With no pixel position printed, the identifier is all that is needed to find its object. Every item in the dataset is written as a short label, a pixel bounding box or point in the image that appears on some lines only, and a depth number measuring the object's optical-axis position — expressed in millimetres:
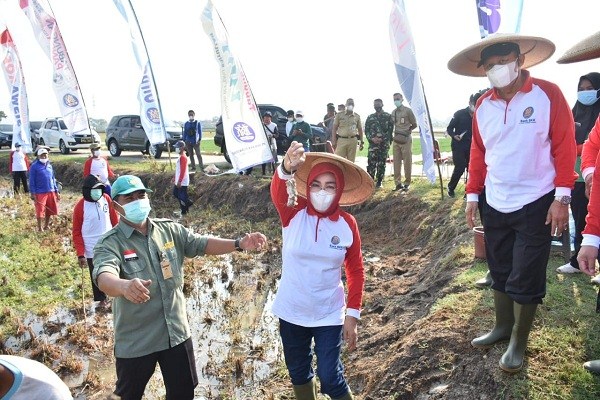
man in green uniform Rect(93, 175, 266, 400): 2799
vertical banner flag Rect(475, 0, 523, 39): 6214
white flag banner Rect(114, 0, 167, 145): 13094
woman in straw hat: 2742
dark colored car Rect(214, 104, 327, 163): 15539
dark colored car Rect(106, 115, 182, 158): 19578
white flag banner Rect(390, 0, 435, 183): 8094
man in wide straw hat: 2715
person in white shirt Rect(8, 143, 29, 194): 14125
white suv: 22297
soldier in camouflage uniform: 10023
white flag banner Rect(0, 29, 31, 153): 15820
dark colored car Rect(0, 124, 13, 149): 26431
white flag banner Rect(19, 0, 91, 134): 13648
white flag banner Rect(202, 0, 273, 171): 8453
